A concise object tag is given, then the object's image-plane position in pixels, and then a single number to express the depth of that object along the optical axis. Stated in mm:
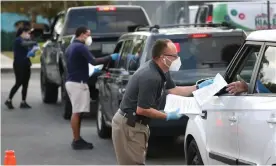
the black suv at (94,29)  14945
